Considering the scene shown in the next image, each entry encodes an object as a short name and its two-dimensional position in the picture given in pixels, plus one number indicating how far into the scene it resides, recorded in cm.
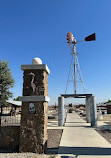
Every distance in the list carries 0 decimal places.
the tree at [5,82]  1919
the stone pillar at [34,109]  581
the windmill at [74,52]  1392
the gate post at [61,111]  1340
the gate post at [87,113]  1559
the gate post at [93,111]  1247
